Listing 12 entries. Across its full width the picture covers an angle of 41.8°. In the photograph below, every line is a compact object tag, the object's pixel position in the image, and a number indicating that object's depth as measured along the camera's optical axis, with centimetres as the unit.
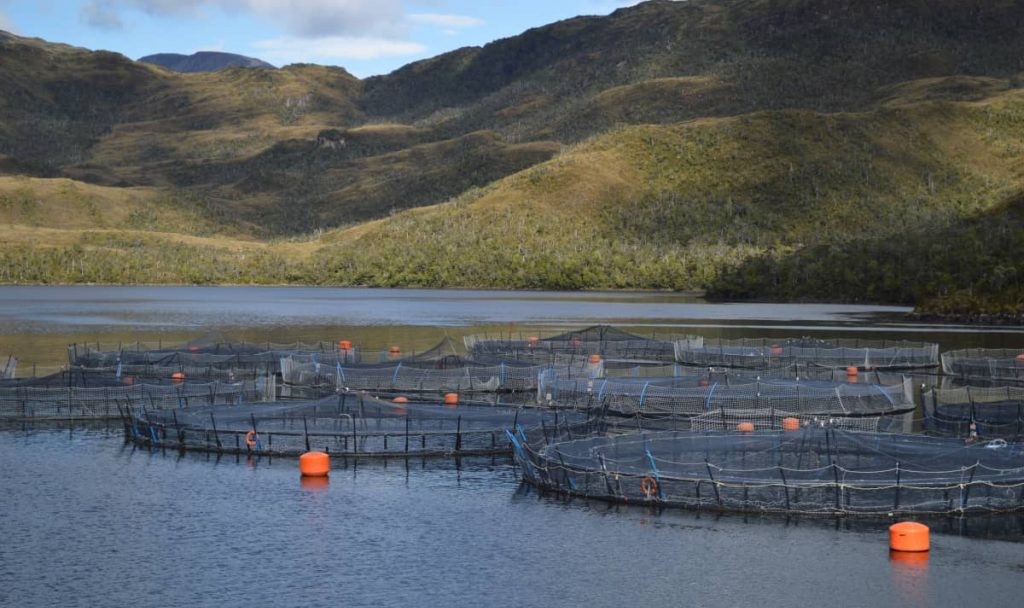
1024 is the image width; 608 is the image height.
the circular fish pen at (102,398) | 5534
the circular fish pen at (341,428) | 4722
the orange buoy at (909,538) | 3334
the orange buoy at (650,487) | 3872
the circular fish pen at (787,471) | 3725
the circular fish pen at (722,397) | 5322
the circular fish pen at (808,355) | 7556
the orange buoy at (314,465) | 4300
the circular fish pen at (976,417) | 4847
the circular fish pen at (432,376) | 6288
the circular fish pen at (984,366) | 6888
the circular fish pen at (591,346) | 8075
